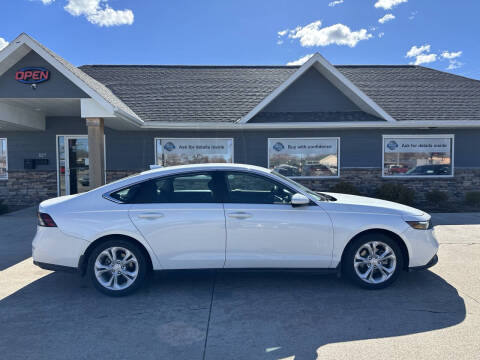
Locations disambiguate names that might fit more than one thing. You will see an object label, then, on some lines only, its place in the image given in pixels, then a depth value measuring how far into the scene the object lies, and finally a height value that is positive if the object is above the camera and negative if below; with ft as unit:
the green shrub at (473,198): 35.77 -3.75
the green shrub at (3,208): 31.90 -4.19
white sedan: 13.56 -2.80
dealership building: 36.17 +2.62
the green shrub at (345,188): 35.60 -2.68
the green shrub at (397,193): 34.68 -3.20
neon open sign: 26.91 +6.96
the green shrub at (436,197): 36.09 -3.69
